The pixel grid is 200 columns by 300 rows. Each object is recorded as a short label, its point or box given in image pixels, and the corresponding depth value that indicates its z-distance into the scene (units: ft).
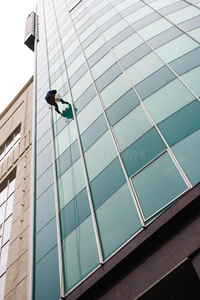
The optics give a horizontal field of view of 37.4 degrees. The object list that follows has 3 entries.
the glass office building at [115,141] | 31.53
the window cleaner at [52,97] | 50.15
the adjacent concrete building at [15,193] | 42.32
